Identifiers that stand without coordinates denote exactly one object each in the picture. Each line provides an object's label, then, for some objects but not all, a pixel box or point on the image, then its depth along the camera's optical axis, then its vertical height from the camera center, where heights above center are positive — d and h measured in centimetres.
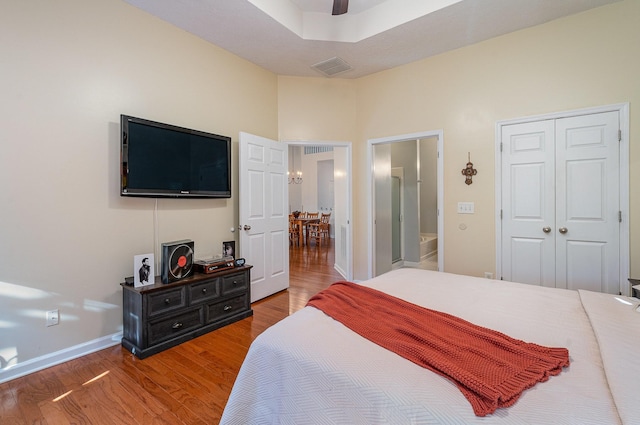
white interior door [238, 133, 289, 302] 347 -3
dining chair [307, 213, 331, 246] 787 -53
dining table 776 -37
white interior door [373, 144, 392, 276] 431 +3
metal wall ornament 332 +40
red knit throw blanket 87 -51
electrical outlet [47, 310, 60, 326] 218 -78
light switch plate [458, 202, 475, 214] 335 +1
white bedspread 80 -53
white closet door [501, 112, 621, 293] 268 +5
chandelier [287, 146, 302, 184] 1007 +121
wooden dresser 232 -85
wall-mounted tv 247 +47
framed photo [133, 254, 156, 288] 242 -49
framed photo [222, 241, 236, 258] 318 -41
